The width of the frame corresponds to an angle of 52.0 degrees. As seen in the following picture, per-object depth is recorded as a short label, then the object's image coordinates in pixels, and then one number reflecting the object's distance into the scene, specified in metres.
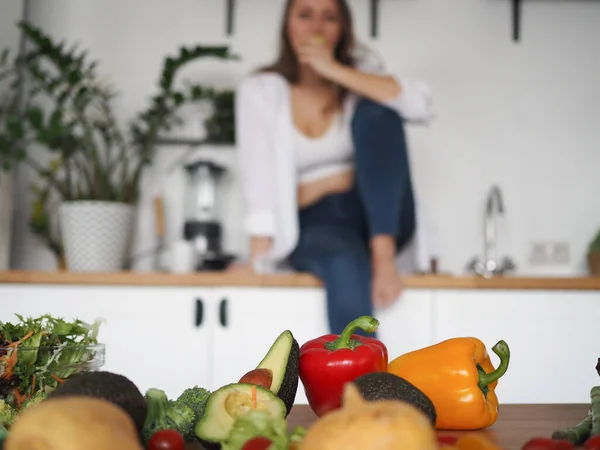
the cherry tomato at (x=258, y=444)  0.37
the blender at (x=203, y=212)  2.01
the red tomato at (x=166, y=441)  0.41
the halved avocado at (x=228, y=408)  0.45
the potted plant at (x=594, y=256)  2.06
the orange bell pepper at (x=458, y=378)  0.59
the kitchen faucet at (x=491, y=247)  2.11
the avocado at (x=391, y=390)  0.48
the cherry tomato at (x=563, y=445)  0.42
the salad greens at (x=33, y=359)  0.55
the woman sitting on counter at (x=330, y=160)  1.59
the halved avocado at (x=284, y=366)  0.53
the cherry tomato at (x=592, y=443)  0.42
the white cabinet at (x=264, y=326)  1.65
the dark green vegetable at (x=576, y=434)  0.48
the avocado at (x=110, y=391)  0.39
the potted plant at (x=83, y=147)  1.83
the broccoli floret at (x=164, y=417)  0.44
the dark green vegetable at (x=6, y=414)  0.47
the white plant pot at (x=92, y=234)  1.82
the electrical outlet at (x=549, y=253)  2.18
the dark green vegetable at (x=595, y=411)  0.48
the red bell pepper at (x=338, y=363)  0.60
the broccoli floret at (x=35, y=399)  0.51
